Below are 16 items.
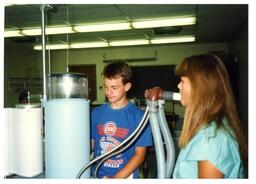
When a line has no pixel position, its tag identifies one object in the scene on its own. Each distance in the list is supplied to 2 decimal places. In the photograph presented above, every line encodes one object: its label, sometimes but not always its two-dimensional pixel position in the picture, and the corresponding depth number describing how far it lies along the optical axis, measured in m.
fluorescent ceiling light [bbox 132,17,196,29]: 4.10
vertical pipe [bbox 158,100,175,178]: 0.99
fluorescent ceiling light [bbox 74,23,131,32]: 4.45
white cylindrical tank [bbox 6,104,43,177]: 1.06
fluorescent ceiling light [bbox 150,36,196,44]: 5.68
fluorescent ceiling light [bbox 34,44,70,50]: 6.54
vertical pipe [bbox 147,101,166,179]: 0.96
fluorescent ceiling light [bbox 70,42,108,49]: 6.27
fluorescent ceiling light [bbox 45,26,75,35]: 4.58
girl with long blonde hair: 0.87
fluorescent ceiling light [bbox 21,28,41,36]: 4.84
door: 7.52
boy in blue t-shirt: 1.37
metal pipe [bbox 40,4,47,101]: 1.14
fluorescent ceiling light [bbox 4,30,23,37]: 4.97
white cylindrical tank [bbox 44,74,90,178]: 0.98
